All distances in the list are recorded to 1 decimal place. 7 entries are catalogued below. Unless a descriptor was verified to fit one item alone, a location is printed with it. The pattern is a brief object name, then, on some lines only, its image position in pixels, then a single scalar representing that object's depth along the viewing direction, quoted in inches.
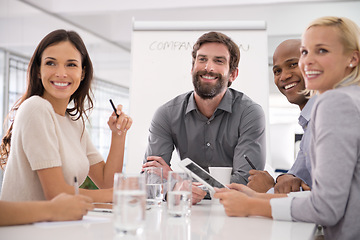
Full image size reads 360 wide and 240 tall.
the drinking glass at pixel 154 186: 60.0
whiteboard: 139.3
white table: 36.4
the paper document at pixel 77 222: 40.2
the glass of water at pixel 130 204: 36.4
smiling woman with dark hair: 52.1
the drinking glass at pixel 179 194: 48.4
